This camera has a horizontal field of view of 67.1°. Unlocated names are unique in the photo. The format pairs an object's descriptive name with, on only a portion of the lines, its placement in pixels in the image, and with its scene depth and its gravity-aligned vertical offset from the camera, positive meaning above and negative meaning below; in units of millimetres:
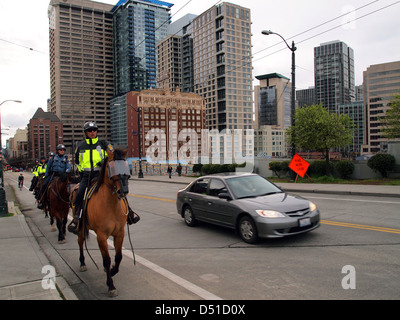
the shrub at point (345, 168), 20078 -1162
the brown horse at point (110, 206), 4352 -807
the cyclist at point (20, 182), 32344 -2734
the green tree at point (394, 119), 25047 +2599
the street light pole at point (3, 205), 11539 -1837
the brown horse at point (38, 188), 12140 -1355
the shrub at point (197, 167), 36231 -1646
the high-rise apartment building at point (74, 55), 51062 +18737
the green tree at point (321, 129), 20453 +1489
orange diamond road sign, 20125 -907
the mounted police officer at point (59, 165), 8773 -267
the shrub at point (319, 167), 21406 -1154
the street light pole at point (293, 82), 18991 +4540
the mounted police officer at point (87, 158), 5527 -50
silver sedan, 6383 -1293
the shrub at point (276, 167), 24681 -1241
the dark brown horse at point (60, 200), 8250 -1211
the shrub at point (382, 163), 18281 -795
